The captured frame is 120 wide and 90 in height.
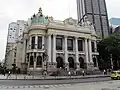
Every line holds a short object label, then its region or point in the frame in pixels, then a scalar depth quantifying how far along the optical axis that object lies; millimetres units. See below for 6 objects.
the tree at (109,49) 35251
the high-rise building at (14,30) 78729
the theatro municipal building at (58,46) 30479
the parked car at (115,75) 16828
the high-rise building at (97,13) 66499
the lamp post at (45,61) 28760
